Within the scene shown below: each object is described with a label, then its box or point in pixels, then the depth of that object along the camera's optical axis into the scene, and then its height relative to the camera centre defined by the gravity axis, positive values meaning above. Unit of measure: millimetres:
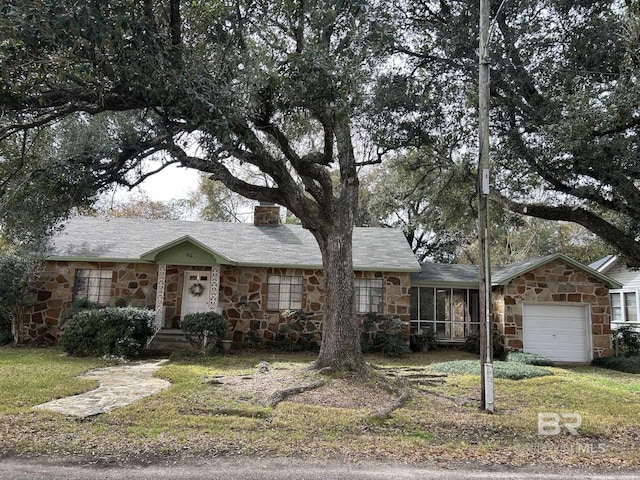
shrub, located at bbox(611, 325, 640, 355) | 15773 -890
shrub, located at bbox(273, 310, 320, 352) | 14602 -1005
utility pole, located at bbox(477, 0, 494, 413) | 7059 +1365
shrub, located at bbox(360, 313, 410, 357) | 14459 -868
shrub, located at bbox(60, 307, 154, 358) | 12203 -901
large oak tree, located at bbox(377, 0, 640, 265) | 9484 +4973
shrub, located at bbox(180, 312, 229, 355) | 12961 -784
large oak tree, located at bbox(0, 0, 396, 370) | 5715 +3010
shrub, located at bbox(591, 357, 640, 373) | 12961 -1454
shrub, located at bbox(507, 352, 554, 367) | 13203 -1378
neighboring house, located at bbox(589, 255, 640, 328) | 19219 +876
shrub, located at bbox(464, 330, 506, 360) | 14885 -1162
